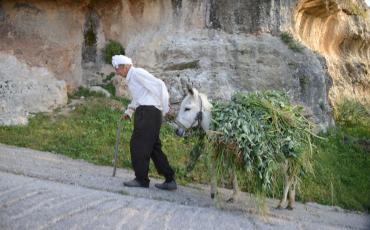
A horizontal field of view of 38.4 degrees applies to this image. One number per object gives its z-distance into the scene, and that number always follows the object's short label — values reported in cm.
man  765
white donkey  734
